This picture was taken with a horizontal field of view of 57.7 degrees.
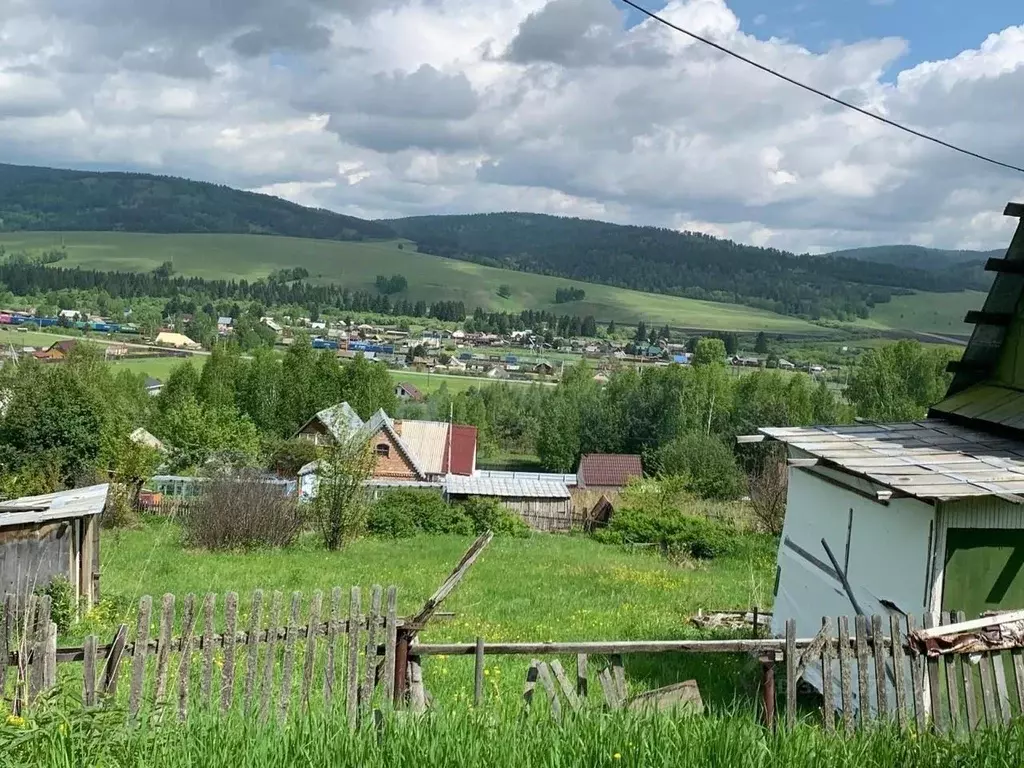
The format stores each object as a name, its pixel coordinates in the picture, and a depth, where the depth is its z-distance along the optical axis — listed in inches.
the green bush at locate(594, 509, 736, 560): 1235.1
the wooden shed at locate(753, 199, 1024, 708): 349.4
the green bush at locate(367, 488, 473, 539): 1358.3
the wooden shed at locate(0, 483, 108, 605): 574.6
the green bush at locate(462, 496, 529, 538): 1502.2
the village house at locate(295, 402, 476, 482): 2180.1
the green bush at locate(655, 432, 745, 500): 2203.5
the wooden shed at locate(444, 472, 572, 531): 1830.7
